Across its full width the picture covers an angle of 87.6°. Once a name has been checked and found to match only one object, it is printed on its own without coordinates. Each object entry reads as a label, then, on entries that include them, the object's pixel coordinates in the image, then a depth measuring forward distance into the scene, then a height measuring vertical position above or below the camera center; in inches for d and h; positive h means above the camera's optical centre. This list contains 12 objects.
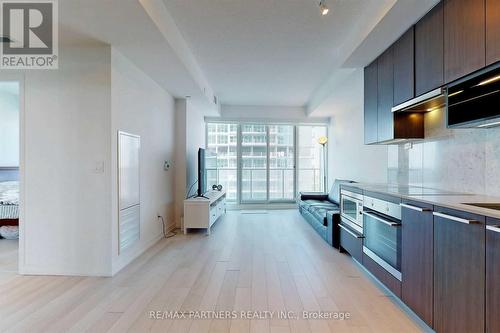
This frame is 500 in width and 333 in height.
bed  155.8 -26.7
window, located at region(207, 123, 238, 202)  271.0 +13.5
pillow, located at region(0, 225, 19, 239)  157.5 -39.8
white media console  174.7 -32.2
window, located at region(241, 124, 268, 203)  273.1 +2.1
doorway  156.0 -3.0
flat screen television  185.3 -4.8
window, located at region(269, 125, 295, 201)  275.7 +3.3
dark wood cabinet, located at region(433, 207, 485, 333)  54.6 -24.1
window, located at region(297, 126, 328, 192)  279.1 +7.8
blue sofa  146.2 -30.6
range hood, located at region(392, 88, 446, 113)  82.3 +23.2
